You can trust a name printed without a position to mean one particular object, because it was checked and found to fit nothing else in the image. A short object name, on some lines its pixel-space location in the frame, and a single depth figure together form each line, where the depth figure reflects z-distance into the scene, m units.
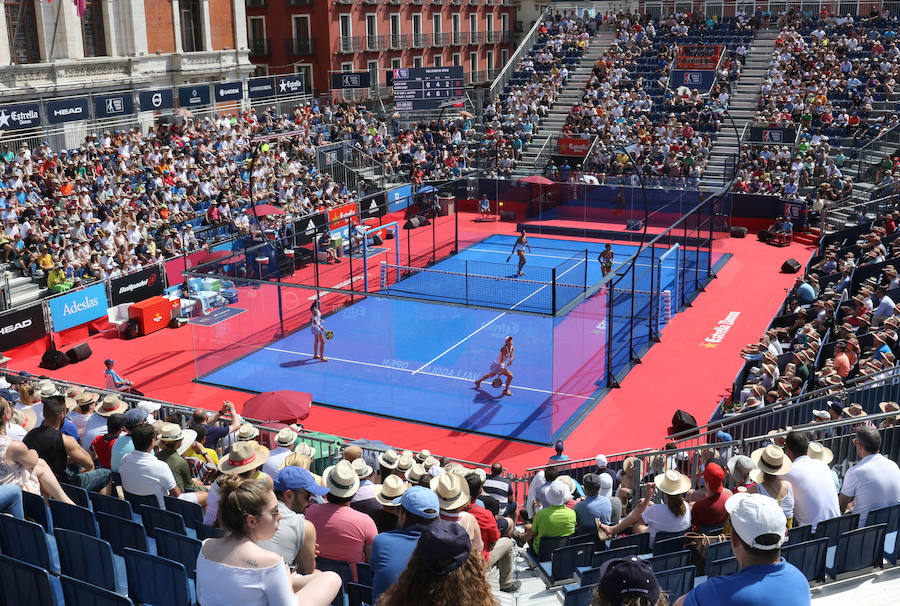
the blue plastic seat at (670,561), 8.49
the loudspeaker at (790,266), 32.56
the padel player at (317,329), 22.36
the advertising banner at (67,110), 34.28
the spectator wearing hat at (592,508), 10.42
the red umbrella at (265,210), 34.68
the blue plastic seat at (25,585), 7.01
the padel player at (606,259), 28.72
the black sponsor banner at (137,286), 28.04
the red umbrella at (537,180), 39.81
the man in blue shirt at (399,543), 6.20
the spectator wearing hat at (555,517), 10.27
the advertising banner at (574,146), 47.69
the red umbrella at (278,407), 18.53
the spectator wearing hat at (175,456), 10.41
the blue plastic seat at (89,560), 7.90
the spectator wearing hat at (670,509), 9.44
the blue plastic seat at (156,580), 7.27
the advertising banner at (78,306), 26.17
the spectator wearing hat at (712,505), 9.46
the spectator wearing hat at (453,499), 7.56
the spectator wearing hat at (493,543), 9.22
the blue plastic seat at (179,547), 8.12
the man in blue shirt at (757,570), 4.95
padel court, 20.34
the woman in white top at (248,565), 5.04
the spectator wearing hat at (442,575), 4.41
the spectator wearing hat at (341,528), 7.56
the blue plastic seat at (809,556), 8.38
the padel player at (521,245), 30.79
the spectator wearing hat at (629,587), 4.35
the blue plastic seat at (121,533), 8.58
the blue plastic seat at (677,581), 8.11
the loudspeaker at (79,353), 24.98
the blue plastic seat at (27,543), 8.05
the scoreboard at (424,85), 48.34
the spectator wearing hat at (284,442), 12.46
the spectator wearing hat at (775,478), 8.99
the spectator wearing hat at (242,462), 8.77
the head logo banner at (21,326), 24.66
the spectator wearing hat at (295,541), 6.50
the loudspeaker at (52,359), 24.55
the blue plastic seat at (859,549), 8.76
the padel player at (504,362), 20.44
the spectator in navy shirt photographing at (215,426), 14.86
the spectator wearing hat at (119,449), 10.77
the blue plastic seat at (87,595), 6.56
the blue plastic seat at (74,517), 8.70
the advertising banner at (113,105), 36.56
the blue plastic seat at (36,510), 8.74
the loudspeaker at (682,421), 19.22
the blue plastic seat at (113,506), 9.12
